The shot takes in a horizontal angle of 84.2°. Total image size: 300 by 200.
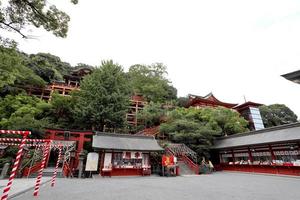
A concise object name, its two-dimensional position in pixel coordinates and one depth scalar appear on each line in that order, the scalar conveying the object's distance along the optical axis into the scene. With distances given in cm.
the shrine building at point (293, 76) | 680
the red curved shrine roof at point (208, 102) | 2972
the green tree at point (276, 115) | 3388
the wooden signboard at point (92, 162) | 1223
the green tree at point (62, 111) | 1927
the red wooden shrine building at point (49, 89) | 2400
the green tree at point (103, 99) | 1750
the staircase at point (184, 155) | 1547
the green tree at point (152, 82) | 2869
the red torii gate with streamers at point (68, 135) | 1415
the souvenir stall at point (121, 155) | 1316
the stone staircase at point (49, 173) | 1188
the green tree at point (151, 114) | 2319
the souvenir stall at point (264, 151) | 1205
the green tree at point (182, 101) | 3347
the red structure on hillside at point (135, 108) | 2562
